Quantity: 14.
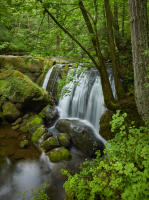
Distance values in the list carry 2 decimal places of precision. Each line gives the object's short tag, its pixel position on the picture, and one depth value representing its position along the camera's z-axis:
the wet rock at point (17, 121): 7.59
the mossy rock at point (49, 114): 7.74
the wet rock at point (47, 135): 6.20
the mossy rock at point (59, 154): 5.17
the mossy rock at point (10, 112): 7.73
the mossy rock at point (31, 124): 7.04
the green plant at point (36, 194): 3.16
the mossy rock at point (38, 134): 6.33
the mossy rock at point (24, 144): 5.85
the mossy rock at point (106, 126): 5.04
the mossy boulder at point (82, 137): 5.29
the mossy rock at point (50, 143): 5.64
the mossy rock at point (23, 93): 8.00
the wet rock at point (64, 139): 5.75
